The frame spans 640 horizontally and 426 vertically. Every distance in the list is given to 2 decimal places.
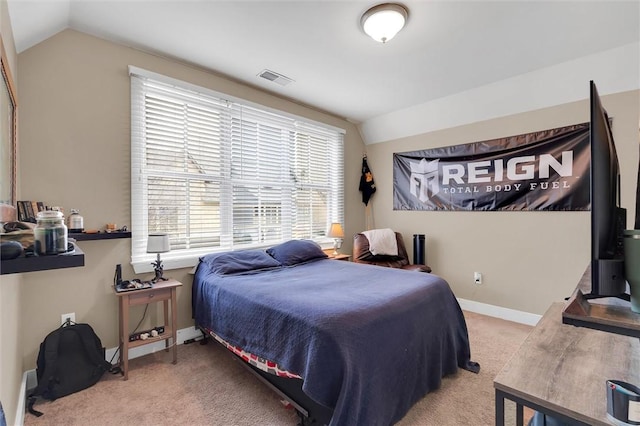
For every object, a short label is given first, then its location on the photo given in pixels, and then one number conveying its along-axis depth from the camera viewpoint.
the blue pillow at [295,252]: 3.25
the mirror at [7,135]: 1.36
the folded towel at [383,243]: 4.07
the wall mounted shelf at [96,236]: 2.08
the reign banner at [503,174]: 3.03
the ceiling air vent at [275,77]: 3.11
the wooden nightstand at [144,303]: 2.25
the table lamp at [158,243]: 2.48
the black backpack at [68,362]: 2.01
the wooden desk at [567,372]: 0.88
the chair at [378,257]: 4.02
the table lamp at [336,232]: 4.16
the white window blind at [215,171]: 2.72
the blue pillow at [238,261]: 2.72
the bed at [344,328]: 1.52
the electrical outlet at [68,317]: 2.28
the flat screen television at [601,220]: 0.70
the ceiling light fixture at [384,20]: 2.10
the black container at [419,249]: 4.07
